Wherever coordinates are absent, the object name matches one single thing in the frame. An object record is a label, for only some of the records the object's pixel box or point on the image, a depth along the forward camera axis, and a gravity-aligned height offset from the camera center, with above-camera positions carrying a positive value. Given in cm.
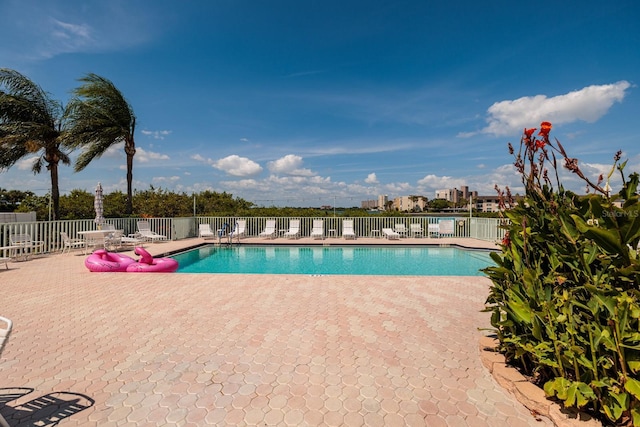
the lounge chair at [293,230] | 1552 -79
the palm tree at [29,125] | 1218 +371
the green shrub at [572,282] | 155 -42
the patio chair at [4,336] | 189 -74
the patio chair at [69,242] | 979 -86
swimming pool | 919 -160
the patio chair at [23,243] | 855 -78
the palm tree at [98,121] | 1340 +433
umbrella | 1116 +36
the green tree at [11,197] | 2177 +169
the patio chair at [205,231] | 1554 -80
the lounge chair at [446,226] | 1508 -62
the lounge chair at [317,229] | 1548 -75
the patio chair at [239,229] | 1444 -71
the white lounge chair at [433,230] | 1536 -83
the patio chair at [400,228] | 1545 -72
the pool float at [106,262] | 701 -107
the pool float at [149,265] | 718 -118
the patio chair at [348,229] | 1521 -75
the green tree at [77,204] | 1496 +73
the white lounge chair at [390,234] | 1478 -97
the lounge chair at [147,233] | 1326 -76
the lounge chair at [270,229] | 1563 -73
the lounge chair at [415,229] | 1565 -78
